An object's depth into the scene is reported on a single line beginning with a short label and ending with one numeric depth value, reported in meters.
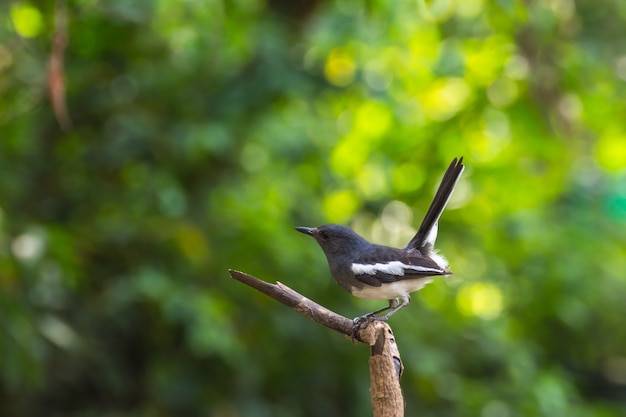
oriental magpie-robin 6.16
